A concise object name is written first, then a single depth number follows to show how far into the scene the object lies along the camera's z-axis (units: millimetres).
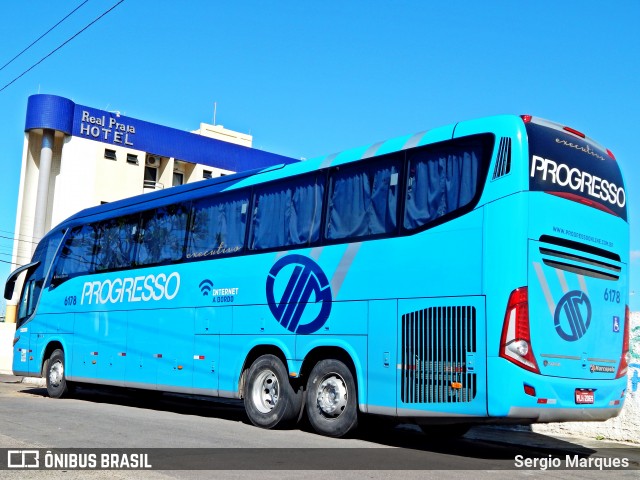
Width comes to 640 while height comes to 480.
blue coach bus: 9016
